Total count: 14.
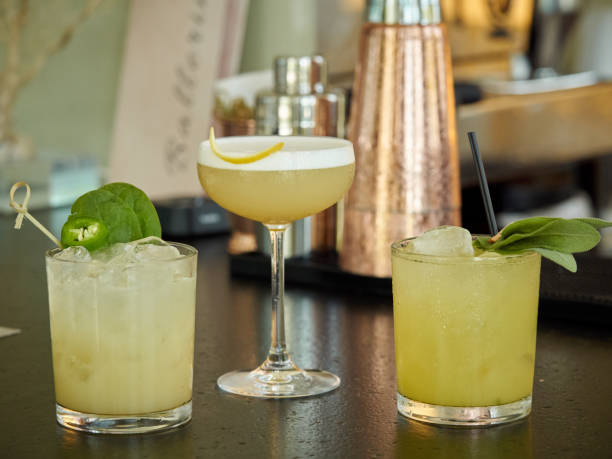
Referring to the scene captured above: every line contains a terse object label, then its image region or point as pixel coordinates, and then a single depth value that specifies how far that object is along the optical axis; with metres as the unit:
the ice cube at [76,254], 0.81
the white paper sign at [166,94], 1.83
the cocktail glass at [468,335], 0.82
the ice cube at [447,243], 0.83
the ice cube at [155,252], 0.81
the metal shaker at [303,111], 1.20
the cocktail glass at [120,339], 0.80
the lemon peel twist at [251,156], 0.90
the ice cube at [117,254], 0.81
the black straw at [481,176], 0.89
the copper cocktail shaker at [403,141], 1.13
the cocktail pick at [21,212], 0.82
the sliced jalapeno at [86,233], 0.81
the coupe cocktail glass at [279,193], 0.90
